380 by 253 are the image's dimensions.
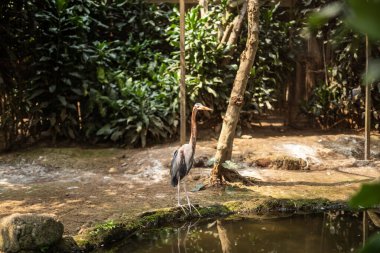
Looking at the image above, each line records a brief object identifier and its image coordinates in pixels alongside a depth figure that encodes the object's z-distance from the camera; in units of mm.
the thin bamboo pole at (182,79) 6375
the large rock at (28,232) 3781
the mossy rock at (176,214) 4348
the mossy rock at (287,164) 7281
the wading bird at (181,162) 5371
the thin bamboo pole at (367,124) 7367
